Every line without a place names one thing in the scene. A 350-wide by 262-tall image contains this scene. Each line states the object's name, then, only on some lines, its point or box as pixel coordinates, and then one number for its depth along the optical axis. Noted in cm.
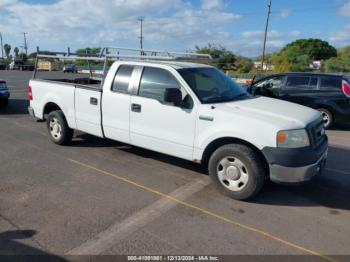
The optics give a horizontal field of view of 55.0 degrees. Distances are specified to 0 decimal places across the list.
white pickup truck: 429
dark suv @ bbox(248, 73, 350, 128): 958
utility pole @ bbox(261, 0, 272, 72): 4338
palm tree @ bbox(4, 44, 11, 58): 13012
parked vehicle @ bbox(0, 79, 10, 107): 1155
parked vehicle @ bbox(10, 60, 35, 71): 5472
